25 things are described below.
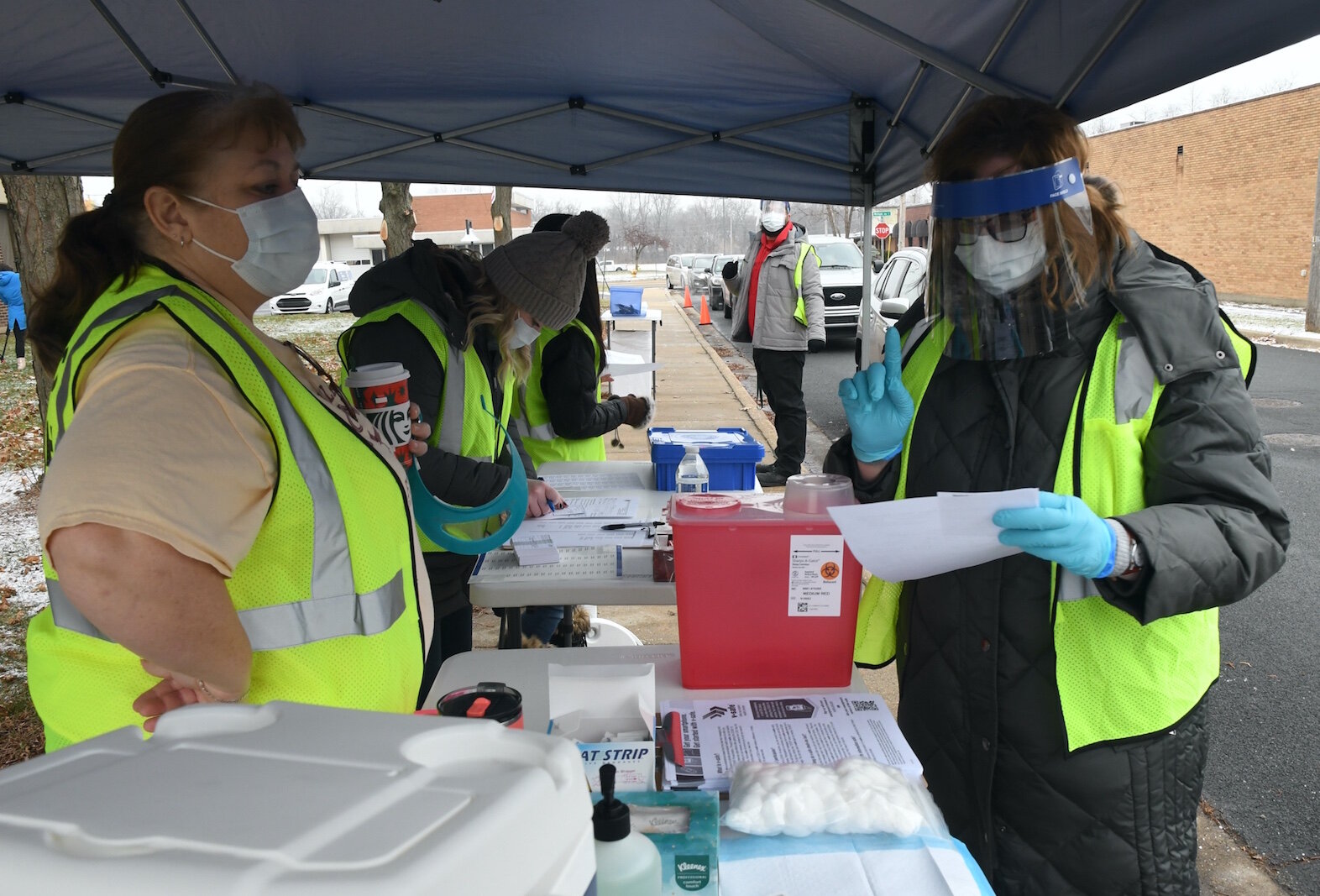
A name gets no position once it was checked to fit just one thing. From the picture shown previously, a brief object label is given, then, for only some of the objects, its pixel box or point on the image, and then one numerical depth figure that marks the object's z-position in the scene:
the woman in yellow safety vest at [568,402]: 3.58
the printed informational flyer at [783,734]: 1.41
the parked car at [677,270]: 41.12
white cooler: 0.53
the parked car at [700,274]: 30.69
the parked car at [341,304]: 28.04
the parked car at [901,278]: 11.06
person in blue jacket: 14.30
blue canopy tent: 1.76
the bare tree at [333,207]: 84.37
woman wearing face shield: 1.49
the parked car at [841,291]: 15.11
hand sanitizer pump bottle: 0.91
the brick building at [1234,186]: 20.94
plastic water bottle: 2.91
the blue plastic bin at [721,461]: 3.17
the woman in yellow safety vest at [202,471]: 1.19
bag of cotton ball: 1.20
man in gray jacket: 6.97
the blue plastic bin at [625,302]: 9.45
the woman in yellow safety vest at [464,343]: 2.52
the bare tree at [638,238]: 58.22
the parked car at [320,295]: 26.83
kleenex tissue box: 1.07
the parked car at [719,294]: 24.02
